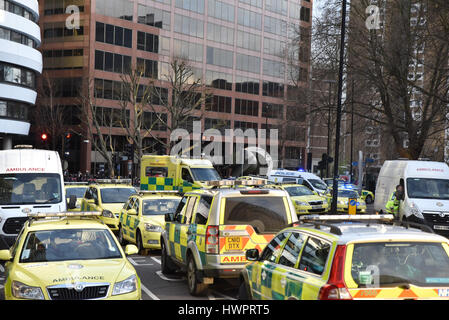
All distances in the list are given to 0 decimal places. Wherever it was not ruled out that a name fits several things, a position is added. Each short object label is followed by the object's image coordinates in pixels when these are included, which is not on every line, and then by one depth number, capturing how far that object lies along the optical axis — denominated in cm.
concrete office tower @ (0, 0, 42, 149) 5256
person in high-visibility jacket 2009
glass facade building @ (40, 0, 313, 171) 6800
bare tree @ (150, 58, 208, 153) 4712
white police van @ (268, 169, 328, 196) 3369
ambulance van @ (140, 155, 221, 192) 2902
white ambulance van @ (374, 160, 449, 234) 1925
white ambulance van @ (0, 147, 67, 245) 1492
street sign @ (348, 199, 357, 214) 2066
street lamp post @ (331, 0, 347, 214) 2097
